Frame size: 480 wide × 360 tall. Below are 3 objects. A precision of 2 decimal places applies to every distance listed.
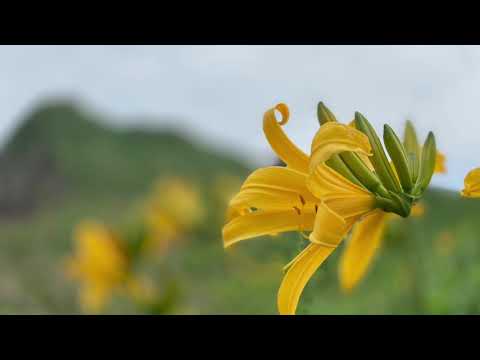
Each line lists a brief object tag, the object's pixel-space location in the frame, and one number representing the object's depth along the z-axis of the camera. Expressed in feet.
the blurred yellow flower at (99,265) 6.45
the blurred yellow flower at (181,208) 9.11
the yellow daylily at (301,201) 1.25
